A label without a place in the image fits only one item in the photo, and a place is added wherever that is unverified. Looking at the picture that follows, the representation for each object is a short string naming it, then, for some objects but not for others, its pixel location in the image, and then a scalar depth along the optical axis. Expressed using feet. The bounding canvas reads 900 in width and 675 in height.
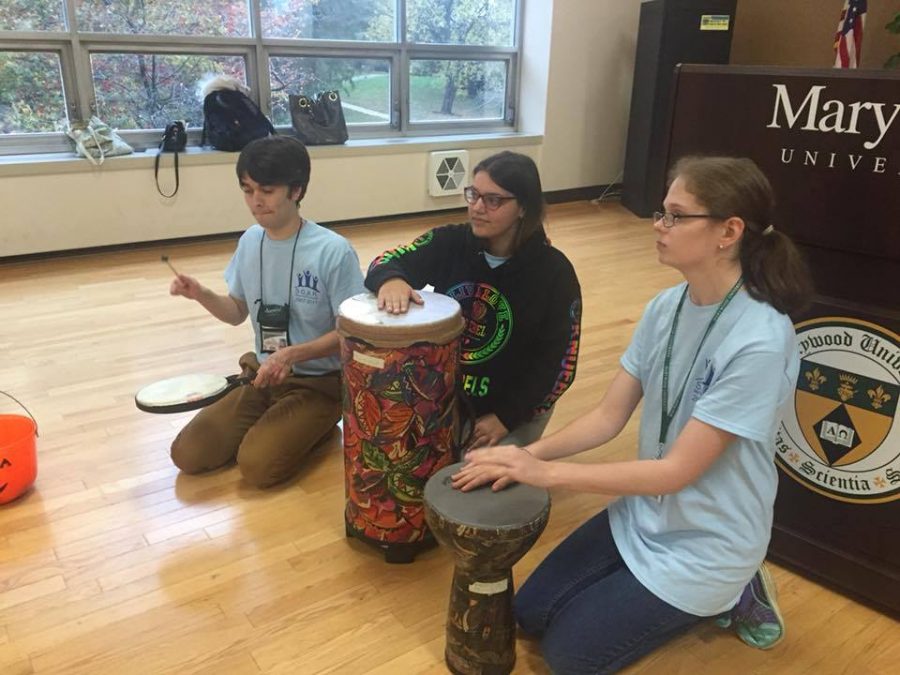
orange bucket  6.29
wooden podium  4.96
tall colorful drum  5.23
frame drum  6.40
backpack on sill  14.75
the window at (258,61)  13.94
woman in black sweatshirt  5.95
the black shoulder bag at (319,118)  15.93
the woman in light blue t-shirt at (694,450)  4.22
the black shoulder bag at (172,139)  14.43
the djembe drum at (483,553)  4.26
